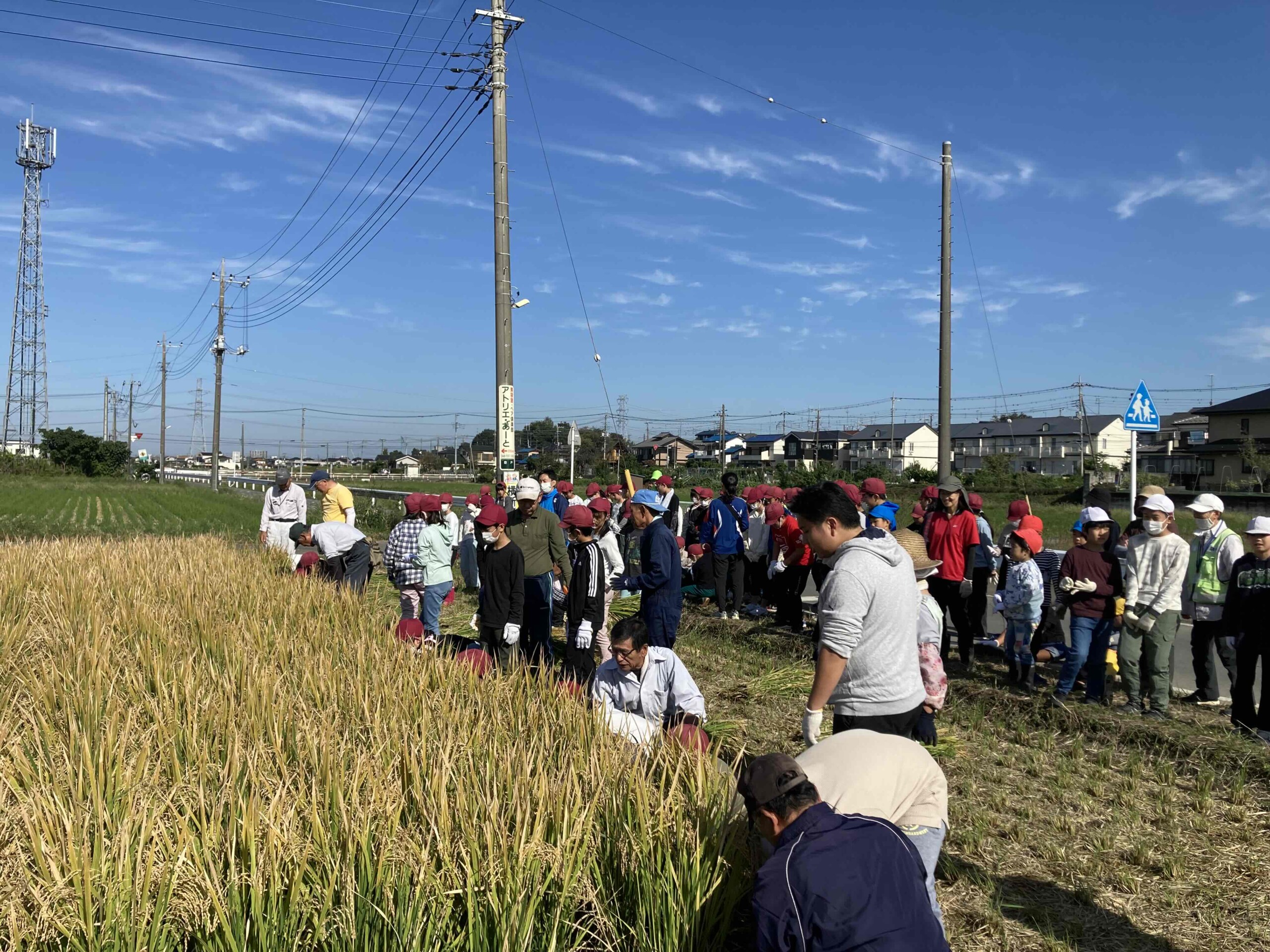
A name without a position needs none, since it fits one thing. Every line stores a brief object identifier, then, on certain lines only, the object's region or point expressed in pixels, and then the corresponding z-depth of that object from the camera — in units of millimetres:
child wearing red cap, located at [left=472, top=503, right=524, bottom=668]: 6699
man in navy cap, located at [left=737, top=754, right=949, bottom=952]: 2203
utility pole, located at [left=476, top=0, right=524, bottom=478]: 12602
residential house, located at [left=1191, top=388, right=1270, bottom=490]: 45656
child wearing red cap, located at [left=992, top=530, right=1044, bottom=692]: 7203
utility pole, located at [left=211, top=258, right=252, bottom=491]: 40500
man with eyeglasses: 4574
